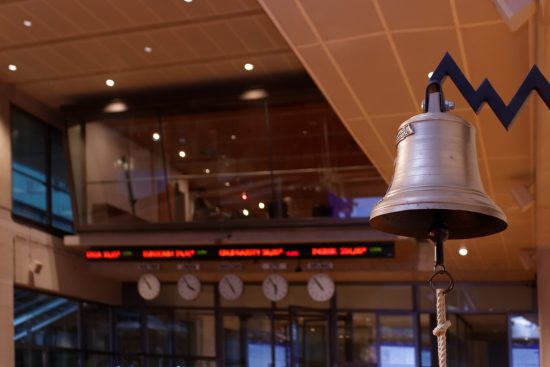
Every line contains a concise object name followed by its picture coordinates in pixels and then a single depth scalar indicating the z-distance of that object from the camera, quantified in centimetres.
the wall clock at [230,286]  1656
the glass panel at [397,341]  1728
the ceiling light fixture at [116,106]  1540
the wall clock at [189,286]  1666
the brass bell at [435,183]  260
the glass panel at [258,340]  1778
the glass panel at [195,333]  1825
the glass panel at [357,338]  1738
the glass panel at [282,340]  1756
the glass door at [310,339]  1750
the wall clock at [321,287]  1605
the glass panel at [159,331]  1850
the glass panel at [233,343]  1800
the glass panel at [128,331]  1856
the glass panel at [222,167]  1465
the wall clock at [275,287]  1631
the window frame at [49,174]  1539
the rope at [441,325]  247
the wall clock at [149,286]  1669
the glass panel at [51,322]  1555
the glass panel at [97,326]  1773
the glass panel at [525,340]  1703
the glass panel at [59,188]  1631
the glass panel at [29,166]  1522
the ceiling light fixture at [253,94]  1454
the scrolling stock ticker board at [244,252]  1469
